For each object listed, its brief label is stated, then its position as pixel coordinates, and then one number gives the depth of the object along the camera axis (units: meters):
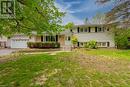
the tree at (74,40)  16.19
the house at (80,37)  16.40
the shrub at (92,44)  15.61
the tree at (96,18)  22.13
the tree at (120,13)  12.20
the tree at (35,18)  5.89
